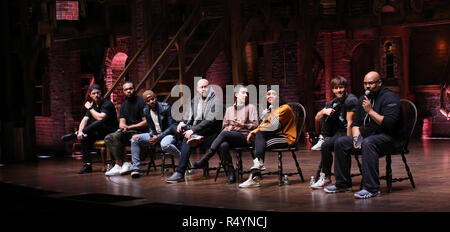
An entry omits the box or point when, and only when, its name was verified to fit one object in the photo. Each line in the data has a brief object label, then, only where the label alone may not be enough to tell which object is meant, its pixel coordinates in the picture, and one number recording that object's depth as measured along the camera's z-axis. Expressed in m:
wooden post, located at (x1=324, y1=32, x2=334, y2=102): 15.25
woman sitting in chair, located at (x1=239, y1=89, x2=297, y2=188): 7.24
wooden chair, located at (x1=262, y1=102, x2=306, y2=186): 7.31
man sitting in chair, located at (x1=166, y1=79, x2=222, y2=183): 7.93
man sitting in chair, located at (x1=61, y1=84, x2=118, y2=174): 9.36
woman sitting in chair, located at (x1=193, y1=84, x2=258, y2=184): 7.58
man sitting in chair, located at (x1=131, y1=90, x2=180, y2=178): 8.53
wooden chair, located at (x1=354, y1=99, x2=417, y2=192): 6.53
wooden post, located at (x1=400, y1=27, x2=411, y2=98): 14.24
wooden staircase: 11.47
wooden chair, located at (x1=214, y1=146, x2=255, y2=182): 7.55
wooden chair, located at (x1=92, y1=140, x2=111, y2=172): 9.43
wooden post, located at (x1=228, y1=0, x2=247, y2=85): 11.69
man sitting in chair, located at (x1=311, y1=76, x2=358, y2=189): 6.76
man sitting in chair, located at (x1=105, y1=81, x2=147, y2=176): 9.01
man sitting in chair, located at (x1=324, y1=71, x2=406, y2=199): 6.23
